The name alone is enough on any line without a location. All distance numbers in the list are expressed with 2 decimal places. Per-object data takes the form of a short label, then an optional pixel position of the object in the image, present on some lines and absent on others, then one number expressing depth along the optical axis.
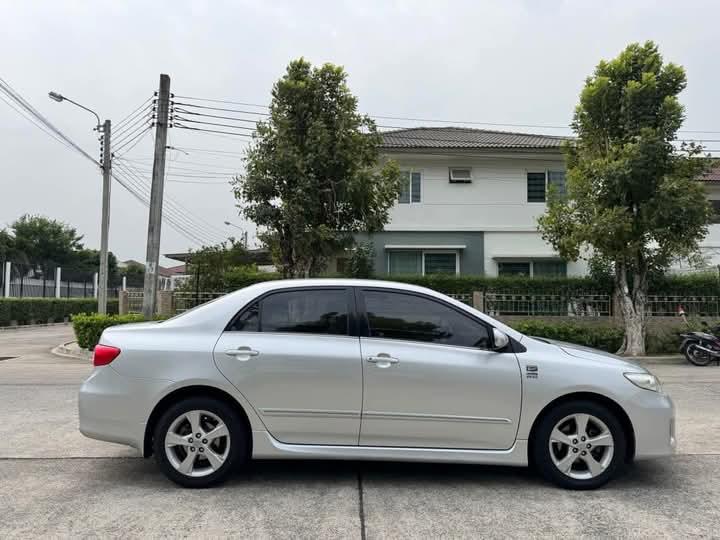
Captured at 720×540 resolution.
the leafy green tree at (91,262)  47.97
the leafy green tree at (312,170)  14.00
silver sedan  4.12
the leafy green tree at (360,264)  17.66
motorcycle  12.78
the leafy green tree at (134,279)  46.75
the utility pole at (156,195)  14.21
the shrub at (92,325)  13.81
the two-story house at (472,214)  19.70
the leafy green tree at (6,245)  45.91
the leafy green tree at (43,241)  52.22
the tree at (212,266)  16.02
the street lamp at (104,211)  17.45
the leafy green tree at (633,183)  13.21
